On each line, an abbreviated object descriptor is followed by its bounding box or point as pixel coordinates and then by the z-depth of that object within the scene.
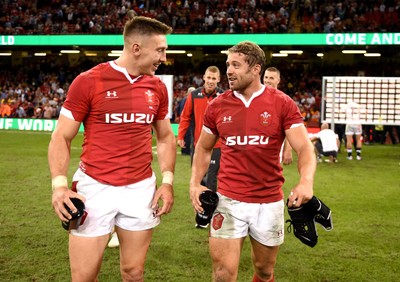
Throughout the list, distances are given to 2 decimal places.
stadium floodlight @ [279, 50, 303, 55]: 31.16
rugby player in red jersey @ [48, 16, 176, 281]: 3.39
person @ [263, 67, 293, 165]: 7.12
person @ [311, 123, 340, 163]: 14.54
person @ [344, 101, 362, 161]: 15.98
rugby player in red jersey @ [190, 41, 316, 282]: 3.82
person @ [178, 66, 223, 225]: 7.15
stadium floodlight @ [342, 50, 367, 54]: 29.78
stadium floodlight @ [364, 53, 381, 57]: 31.03
